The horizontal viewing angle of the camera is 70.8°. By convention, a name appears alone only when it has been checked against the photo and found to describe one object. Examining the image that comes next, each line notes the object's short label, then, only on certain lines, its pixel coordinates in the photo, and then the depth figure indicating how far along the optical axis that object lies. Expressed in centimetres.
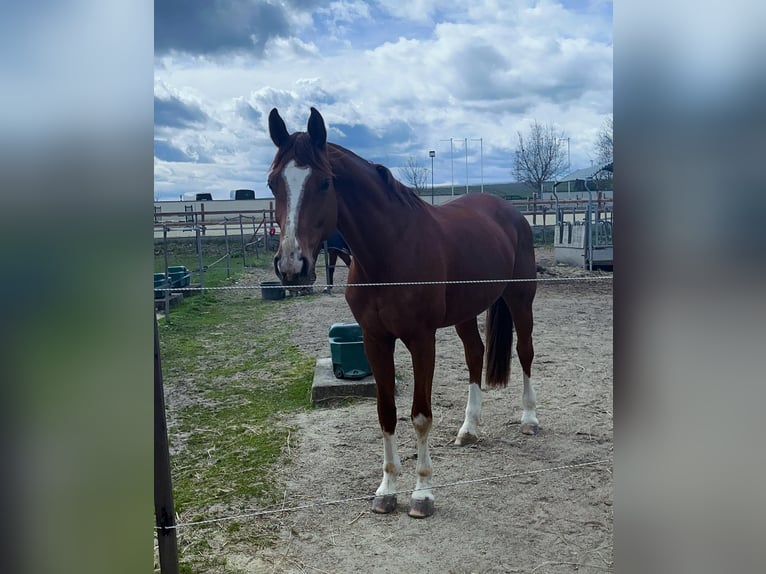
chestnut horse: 215
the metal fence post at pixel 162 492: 159
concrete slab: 427
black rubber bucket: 907
